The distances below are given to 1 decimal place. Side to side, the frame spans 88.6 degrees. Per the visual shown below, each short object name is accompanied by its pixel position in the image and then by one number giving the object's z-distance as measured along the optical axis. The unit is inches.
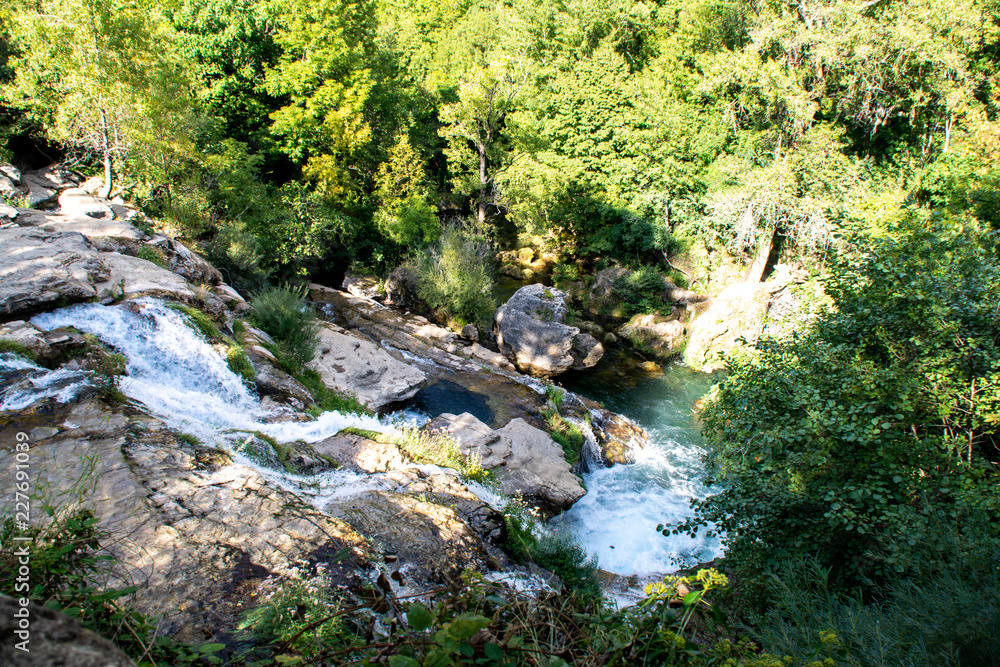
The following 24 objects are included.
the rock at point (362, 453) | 297.9
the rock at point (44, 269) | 279.6
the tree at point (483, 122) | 810.0
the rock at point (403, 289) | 714.8
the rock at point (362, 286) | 732.7
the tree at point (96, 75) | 429.1
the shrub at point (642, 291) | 788.0
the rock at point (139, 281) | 323.9
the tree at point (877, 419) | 186.7
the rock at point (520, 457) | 363.9
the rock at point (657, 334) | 716.0
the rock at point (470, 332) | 658.8
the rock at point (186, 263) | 426.3
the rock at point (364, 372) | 441.7
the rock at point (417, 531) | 207.8
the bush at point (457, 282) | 664.4
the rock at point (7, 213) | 388.2
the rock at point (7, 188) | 458.6
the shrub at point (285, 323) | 439.8
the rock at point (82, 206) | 452.8
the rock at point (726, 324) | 672.4
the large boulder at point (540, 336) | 614.2
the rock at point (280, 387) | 350.0
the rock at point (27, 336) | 252.5
